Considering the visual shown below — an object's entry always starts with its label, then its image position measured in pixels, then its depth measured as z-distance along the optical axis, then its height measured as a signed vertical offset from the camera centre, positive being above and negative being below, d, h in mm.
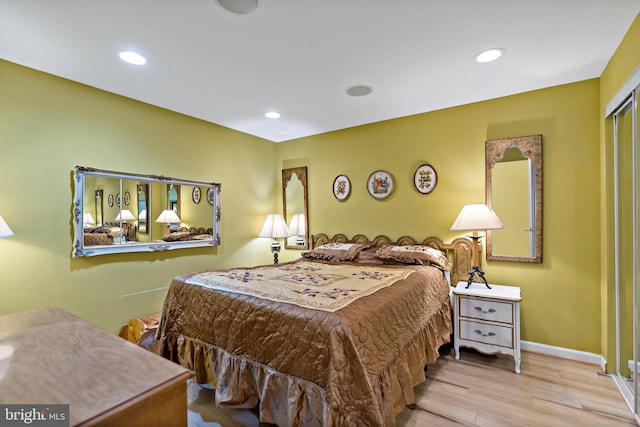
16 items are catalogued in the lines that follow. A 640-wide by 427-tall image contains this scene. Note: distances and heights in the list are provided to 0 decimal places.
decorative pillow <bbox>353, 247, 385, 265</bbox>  3252 -497
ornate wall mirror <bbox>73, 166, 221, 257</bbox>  2605 -4
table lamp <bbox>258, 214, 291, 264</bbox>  4078 -217
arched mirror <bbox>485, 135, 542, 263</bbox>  2818 +157
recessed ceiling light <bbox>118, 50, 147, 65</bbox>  2158 +1160
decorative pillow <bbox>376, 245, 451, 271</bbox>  2910 -432
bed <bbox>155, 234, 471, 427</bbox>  1447 -747
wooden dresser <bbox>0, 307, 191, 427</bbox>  744 -464
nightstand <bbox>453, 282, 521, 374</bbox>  2449 -921
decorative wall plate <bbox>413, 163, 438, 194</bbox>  3332 +379
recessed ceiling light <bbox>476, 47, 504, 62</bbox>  2160 +1165
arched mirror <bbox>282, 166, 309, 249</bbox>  4363 +110
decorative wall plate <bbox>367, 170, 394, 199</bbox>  3637 +348
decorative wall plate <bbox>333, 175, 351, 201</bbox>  3971 +343
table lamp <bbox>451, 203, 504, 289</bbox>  2604 -81
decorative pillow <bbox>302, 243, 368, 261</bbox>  3383 -449
